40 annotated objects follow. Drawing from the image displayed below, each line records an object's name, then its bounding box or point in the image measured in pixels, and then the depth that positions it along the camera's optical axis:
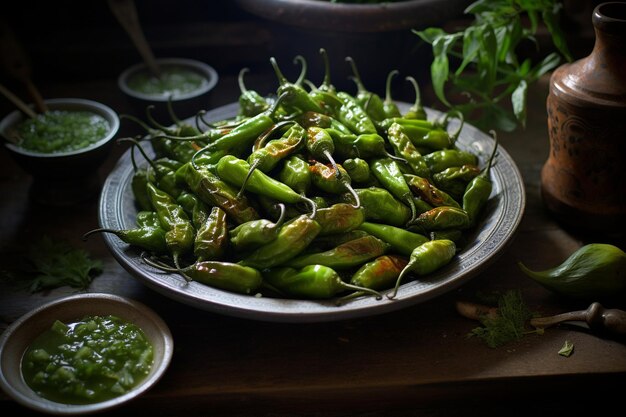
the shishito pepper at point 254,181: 0.61
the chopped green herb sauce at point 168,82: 0.87
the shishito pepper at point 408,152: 0.67
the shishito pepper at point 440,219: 0.62
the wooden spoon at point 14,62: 0.78
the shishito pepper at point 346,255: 0.59
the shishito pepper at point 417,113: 0.74
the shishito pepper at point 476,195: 0.65
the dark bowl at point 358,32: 0.78
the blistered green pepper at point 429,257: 0.58
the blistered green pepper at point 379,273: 0.58
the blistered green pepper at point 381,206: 0.63
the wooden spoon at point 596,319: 0.59
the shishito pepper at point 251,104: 0.71
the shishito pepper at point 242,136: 0.66
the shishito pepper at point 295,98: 0.68
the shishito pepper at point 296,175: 0.61
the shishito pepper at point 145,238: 0.61
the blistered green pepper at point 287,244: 0.58
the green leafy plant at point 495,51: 0.76
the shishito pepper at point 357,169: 0.63
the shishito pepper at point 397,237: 0.61
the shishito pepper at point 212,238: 0.59
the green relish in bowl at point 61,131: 0.74
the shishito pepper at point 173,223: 0.60
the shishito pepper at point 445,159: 0.68
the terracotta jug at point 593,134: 0.65
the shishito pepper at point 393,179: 0.63
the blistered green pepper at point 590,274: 0.61
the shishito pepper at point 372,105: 0.73
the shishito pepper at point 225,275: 0.58
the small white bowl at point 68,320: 0.53
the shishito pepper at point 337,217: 0.60
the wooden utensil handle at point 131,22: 0.86
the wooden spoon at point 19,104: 0.73
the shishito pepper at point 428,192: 0.64
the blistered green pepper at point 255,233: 0.58
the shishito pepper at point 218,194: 0.61
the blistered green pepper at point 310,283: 0.57
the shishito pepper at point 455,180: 0.67
